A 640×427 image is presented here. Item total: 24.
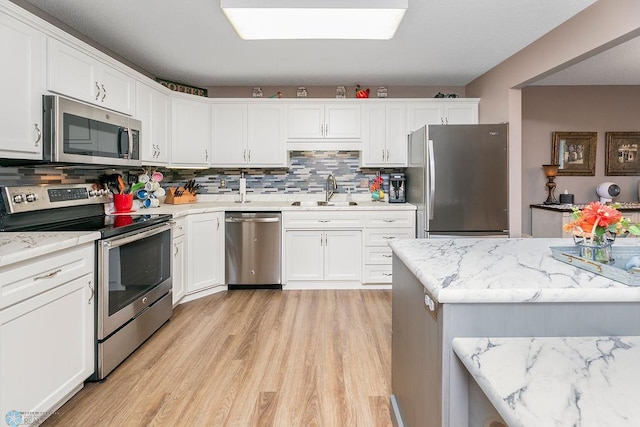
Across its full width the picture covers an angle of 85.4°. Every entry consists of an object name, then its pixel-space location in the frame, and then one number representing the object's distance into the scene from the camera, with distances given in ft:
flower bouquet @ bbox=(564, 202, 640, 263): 4.05
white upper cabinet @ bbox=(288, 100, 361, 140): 13.65
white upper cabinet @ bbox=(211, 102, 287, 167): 13.58
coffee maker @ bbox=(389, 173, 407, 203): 13.79
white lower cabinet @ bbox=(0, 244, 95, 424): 4.80
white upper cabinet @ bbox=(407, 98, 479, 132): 13.62
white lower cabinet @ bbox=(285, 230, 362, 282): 12.68
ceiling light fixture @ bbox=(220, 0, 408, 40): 7.23
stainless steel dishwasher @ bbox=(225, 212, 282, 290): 12.46
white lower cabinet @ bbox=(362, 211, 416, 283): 12.70
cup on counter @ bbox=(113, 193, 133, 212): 10.28
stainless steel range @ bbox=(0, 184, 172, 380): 6.78
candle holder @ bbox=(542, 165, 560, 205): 14.52
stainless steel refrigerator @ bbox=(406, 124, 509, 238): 11.41
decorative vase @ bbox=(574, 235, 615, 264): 4.18
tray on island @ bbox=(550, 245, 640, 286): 3.42
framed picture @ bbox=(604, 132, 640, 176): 15.12
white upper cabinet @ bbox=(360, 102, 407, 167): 13.65
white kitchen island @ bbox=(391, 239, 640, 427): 3.31
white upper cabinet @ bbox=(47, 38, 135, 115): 7.16
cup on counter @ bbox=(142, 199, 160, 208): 11.54
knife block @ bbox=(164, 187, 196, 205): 13.04
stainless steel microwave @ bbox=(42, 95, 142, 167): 6.90
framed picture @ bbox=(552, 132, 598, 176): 15.12
